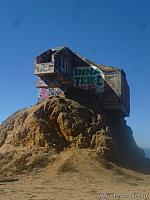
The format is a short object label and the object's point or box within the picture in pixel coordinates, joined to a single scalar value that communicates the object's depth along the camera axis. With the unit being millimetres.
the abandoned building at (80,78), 29995
